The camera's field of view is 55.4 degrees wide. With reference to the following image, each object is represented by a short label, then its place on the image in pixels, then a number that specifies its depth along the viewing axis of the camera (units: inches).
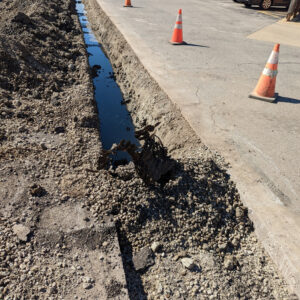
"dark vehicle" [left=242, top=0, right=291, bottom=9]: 621.9
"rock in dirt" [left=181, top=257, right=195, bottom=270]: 105.2
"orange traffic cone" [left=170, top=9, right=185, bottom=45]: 318.3
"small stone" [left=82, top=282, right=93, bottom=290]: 94.4
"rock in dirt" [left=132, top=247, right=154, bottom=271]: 107.9
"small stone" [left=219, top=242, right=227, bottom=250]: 111.2
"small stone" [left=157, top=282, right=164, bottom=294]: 100.1
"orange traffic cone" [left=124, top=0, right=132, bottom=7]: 547.5
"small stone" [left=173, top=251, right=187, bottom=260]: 109.3
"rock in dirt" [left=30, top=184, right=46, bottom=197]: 122.3
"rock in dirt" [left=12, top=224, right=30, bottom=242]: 104.6
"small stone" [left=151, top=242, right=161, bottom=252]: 111.3
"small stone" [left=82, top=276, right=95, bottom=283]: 96.3
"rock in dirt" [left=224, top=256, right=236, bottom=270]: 105.9
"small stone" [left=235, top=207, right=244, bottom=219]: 117.6
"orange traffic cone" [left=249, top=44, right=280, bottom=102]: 197.8
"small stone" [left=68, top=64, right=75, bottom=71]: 271.9
